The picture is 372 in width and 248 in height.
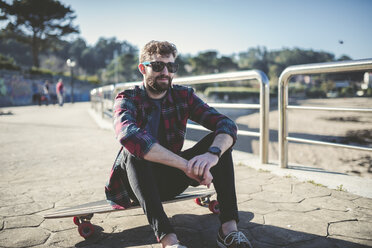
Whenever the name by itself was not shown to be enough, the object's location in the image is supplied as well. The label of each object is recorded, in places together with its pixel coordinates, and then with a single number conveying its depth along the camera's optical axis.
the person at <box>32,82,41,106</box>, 27.51
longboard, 1.84
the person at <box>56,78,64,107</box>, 18.69
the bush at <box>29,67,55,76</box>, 30.61
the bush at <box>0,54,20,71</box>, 26.81
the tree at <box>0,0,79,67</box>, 38.91
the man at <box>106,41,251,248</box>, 1.62
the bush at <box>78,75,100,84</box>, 43.97
